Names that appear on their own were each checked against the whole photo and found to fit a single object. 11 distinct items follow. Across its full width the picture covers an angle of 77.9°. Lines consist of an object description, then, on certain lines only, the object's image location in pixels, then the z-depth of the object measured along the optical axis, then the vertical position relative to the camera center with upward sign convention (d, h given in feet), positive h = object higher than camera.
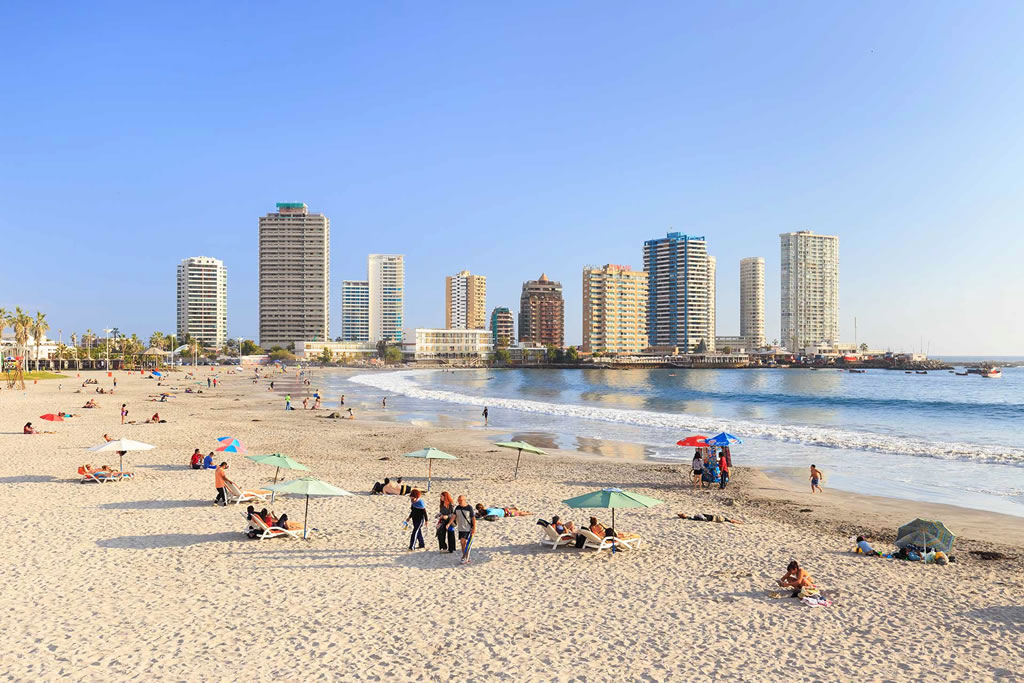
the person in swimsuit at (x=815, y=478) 66.49 -13.84
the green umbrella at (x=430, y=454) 59.74 -10.44
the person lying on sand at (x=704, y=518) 52.22 -14.37
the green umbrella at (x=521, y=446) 65.67 -10.79
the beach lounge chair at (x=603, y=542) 43.32 -13.52
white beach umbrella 58.22 -9.48
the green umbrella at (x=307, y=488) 42.63 -9.73
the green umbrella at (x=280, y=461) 53.81 -9.98
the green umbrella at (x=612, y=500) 42.86 -10.57
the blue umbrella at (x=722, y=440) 68.41 -10.26
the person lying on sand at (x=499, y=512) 50.80 -13.67
